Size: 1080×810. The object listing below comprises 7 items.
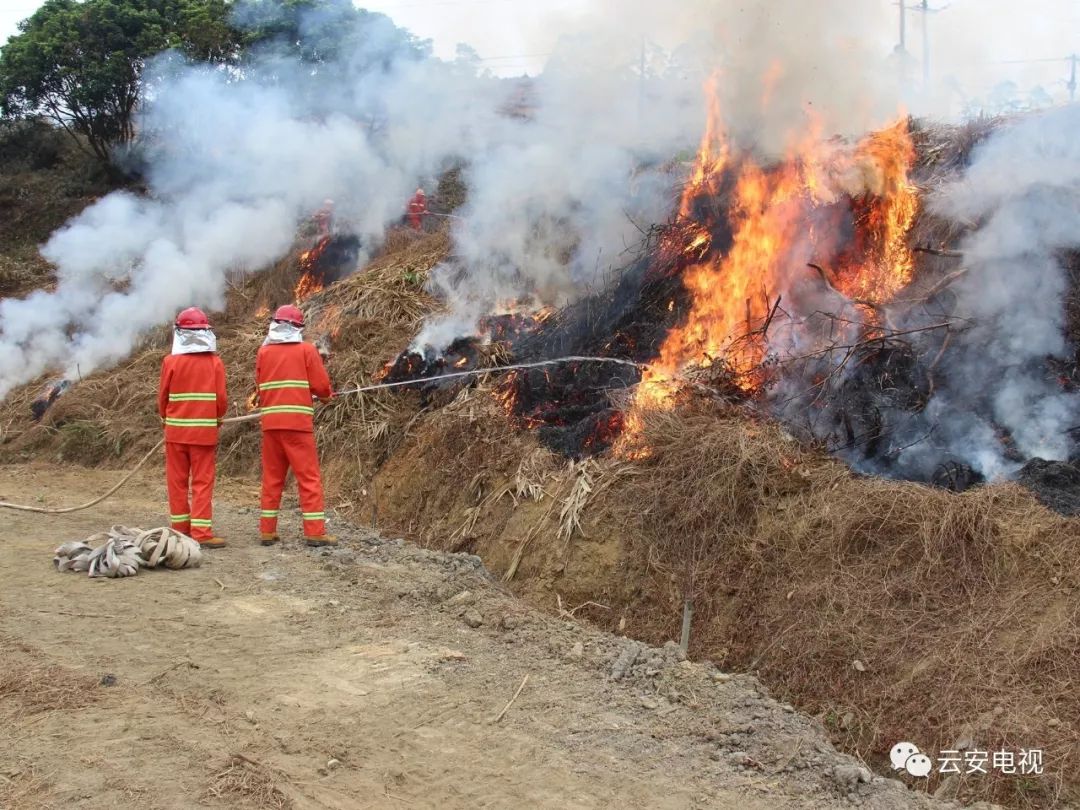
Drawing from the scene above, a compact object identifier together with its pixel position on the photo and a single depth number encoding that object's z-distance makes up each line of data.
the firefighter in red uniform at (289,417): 7.11
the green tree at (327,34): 16.17
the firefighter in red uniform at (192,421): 7.03
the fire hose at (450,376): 7.51
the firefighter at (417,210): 14.38
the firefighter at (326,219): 14.67
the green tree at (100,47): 19.27
